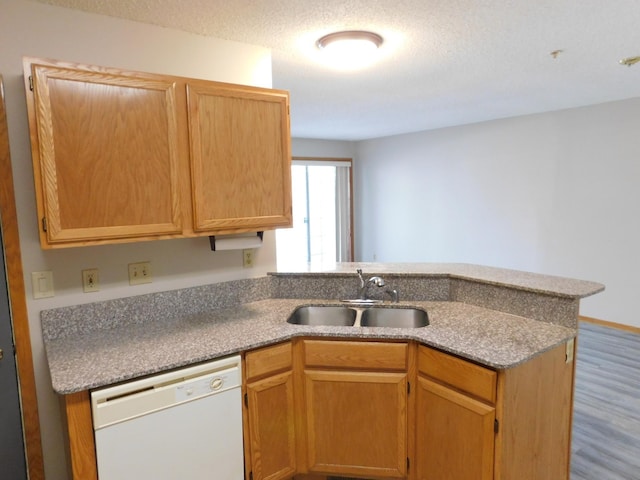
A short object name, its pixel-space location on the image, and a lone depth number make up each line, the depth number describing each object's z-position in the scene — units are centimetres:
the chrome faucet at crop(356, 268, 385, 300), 239
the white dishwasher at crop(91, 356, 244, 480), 151
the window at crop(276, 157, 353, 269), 673
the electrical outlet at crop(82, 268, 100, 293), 198
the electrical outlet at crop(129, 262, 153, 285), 211
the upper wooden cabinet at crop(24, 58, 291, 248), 159
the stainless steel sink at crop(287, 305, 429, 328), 235
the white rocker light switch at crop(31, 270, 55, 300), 186
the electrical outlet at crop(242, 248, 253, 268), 248
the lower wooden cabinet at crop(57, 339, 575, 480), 169
